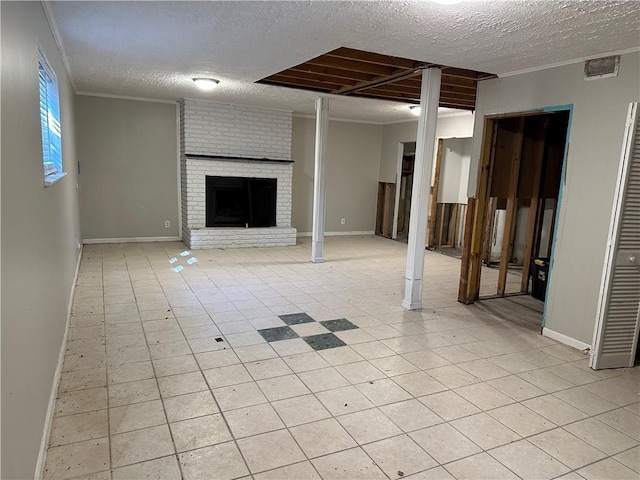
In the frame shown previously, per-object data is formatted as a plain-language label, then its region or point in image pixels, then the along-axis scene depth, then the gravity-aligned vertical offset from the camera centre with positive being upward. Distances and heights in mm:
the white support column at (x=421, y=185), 4098 +48
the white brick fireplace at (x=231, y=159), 6996 +387
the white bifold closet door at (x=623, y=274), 2939 -548
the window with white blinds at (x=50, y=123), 3016 +410
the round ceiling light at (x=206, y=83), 5035 +1180
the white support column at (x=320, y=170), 6186 +218
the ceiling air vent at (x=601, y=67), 3252 +1040
